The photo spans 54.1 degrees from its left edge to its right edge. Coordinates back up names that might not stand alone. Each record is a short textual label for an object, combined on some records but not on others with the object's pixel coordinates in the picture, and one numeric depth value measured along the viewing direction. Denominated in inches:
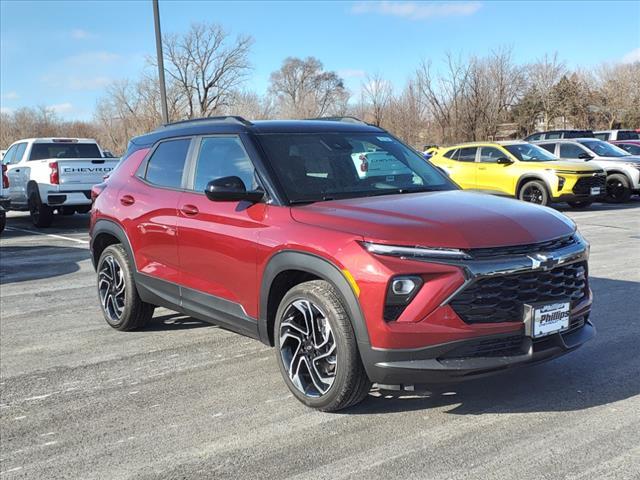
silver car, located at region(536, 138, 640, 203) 685.3
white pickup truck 545.0
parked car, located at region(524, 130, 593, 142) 951.0
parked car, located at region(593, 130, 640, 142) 1017.5
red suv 129.5
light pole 668.7
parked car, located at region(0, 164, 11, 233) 519.1
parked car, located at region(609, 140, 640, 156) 797.9
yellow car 611.2
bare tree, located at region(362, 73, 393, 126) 1332.4
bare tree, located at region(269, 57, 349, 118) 3142.2
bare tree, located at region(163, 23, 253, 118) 1825.8
